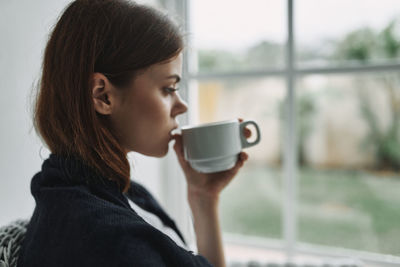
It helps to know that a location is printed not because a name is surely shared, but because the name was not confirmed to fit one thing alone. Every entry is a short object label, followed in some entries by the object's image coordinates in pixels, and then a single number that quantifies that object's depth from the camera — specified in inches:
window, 51.7
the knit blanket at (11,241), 26.0
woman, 23.5
